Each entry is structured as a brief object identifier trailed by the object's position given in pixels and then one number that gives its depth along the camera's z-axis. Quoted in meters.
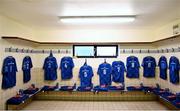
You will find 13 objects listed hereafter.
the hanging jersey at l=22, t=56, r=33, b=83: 3.28
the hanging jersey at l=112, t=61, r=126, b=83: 3.72
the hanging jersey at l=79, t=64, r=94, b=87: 3.71
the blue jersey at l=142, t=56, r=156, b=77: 3.72
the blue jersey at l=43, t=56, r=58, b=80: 3.77
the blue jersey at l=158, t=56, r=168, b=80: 3.26
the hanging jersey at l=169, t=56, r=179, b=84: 2.82
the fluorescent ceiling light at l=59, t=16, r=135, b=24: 2.59
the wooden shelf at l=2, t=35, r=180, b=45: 3.60
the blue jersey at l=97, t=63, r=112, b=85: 3.72
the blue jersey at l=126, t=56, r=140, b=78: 3.73
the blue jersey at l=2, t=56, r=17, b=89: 2.58
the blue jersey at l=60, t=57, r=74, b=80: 3.76
